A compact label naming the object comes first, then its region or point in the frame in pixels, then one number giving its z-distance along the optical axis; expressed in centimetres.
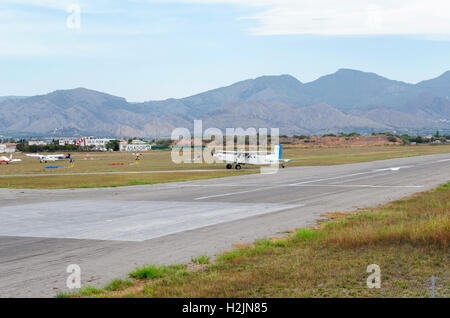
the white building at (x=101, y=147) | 16768
